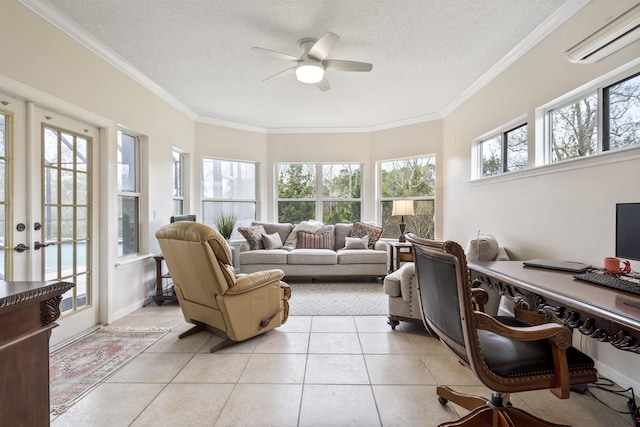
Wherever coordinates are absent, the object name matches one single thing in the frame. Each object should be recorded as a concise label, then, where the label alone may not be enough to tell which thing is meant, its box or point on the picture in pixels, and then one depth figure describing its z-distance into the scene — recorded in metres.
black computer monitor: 1.45
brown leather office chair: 1.21
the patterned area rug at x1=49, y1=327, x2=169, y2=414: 1.91
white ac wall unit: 1.58
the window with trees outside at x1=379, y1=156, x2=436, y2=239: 5.16
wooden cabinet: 0.86
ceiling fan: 2.61
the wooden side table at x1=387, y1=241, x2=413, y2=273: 4.69
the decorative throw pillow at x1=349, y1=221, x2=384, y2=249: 5.02
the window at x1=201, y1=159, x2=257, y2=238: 5.29
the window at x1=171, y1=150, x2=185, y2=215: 4.74
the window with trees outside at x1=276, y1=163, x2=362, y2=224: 5.89
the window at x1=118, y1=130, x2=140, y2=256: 3.41
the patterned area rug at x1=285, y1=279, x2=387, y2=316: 3.39
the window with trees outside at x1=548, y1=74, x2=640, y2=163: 2.02
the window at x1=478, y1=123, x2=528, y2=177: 3.17
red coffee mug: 1.71
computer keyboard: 1.33
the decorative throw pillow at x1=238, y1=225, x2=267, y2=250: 4.97
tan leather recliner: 2.29
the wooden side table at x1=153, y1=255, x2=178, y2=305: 3.59
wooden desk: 1.08
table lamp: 4.84
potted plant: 5.00
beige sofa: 4.70
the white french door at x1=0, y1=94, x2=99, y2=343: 2.19
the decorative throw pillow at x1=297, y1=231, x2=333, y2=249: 5.16
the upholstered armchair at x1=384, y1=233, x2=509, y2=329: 2.79
